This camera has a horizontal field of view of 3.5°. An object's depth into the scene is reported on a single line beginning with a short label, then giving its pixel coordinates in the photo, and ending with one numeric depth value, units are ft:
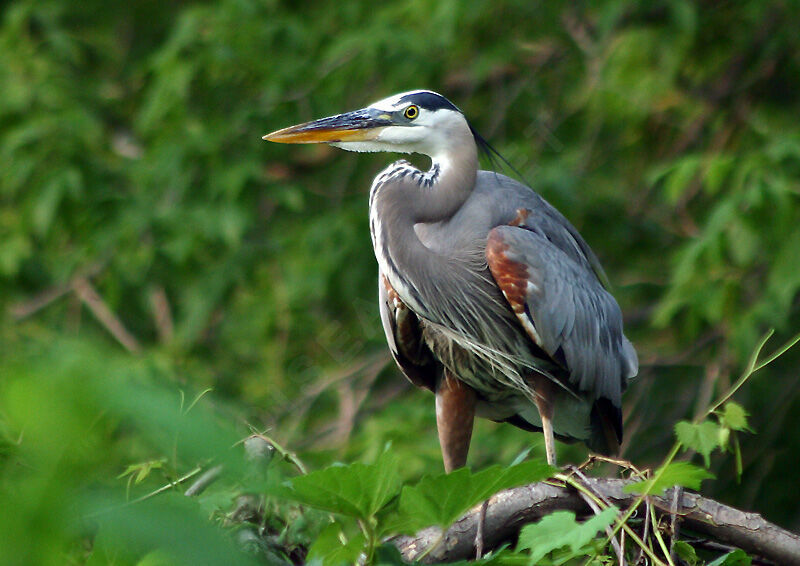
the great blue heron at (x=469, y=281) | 44.90
